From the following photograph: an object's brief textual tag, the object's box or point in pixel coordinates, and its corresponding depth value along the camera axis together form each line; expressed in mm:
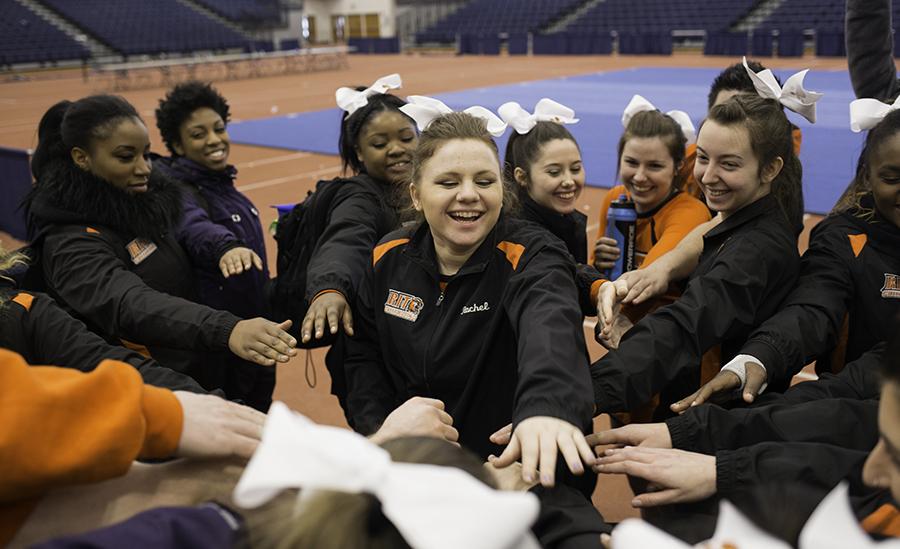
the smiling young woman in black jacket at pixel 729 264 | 2123
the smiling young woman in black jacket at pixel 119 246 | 2529
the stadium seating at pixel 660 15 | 26562
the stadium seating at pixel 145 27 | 28391
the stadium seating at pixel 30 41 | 25750
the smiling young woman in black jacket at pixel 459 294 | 2158
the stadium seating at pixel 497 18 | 31547
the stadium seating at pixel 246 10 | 34531
